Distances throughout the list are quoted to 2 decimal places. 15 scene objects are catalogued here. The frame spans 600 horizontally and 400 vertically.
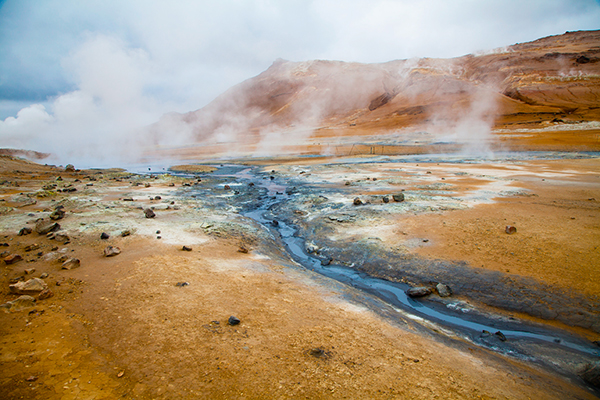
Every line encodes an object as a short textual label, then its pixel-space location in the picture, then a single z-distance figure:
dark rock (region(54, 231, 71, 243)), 8.02
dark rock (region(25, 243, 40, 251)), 7.26
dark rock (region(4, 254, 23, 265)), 6.37
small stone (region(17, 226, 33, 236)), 8.40
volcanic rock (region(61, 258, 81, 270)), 6.25
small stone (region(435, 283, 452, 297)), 6.28
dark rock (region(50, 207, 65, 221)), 9.98
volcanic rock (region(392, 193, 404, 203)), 12.62
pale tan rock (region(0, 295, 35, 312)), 4.50
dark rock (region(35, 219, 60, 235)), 8.52
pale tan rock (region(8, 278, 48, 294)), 5.00
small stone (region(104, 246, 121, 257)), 7.16
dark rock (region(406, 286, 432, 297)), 6.34
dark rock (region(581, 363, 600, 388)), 3.82
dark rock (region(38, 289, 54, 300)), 4.94
